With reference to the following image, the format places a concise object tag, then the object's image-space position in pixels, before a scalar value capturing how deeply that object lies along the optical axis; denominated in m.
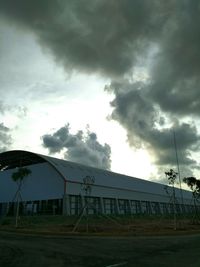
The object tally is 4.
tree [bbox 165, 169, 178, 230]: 19.36
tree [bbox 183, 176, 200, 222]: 23.53
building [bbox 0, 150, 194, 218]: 27.66
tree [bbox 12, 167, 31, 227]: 18.86
